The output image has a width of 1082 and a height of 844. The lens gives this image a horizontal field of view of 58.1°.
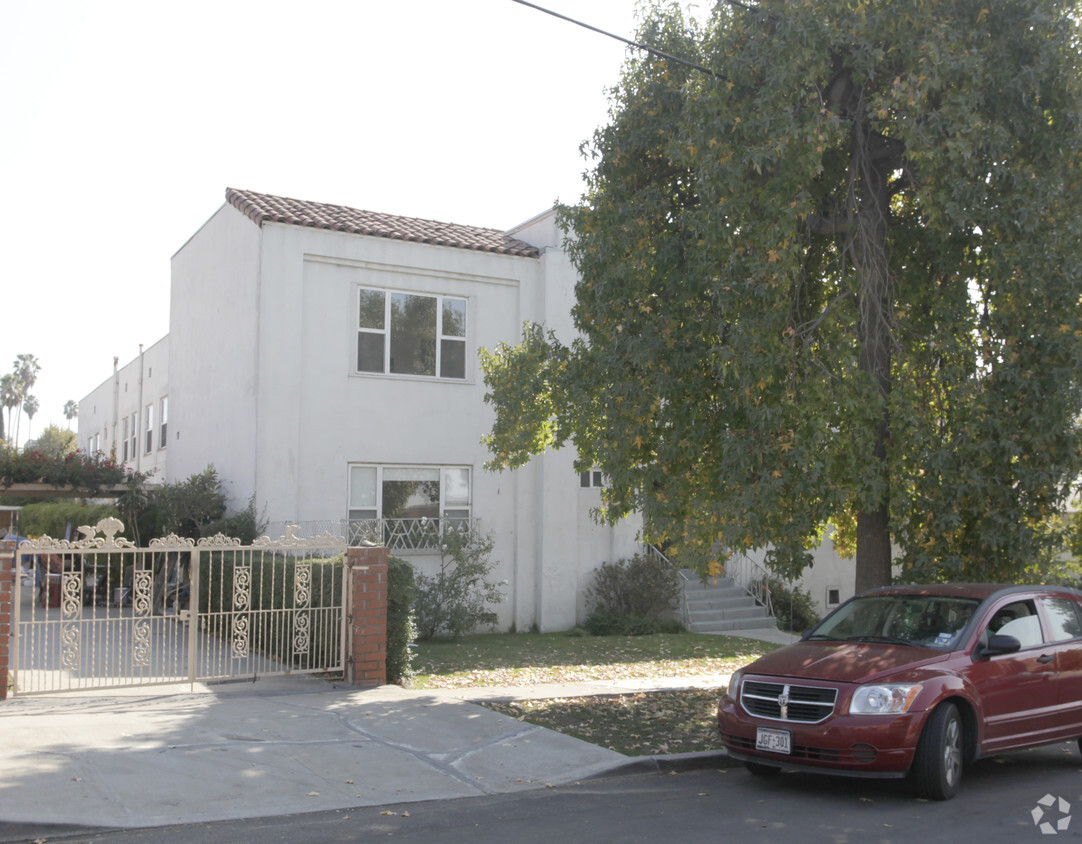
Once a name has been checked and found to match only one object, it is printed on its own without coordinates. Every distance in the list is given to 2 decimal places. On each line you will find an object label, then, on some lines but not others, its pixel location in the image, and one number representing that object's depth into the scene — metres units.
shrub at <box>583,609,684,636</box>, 17.19
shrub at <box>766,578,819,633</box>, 19.66
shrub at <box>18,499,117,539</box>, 19.94
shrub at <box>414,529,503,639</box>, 15.62
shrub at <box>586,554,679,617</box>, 17.77
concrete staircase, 18.17
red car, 6.77
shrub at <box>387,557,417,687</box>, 10.96
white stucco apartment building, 15.97
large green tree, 9.05
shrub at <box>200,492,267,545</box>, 15.27
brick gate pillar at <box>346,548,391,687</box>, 10.61
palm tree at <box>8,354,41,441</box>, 92.31
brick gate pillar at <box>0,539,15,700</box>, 8.89
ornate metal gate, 9.27
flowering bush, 18.84
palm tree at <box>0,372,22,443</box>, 88.88
